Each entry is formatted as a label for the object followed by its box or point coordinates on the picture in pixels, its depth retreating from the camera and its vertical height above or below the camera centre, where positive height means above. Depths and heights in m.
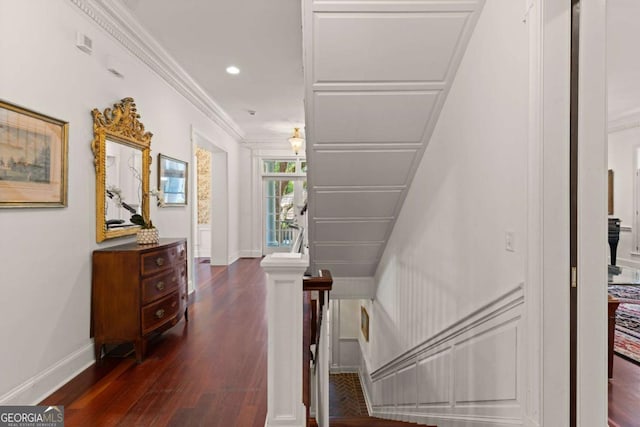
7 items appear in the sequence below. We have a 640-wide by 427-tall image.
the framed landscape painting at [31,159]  1.89 +0.31
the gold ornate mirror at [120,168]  2.71 +0.38
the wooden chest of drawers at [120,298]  2.61 -0.66
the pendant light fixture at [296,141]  6.25 +1.25
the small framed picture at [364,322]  5.86 -1.99
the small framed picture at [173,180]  3.94 +0.38
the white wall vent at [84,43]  2.42 +1.20
